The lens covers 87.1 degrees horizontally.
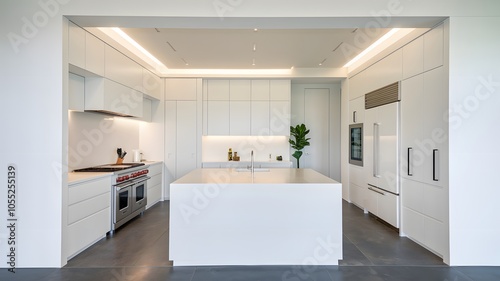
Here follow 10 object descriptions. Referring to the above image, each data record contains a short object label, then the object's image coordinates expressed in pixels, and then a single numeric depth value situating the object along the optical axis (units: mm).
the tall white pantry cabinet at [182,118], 6070
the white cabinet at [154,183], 5381
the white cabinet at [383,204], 4000
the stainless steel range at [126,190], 3918
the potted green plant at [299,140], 6461
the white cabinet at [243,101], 6250
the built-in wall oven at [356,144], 5184
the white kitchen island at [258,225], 2885
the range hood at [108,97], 3736
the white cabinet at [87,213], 3066
